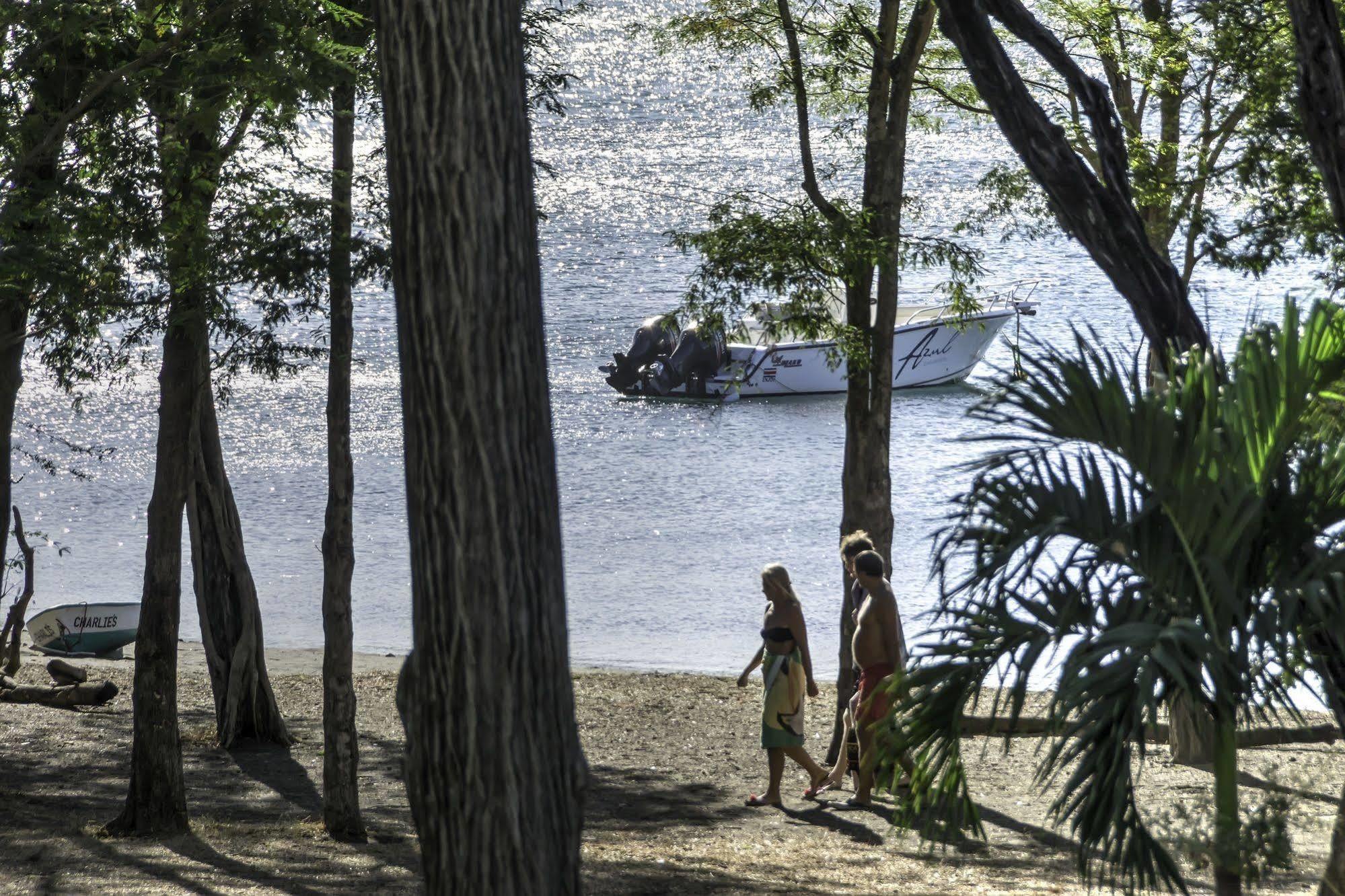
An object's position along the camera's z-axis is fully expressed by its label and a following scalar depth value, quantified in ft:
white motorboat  273.13
